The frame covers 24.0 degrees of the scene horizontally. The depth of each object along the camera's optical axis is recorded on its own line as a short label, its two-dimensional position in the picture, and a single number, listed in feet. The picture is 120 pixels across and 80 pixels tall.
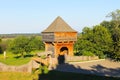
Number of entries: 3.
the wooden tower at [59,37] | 156.25
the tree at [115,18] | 201.18
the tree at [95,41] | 159.84
